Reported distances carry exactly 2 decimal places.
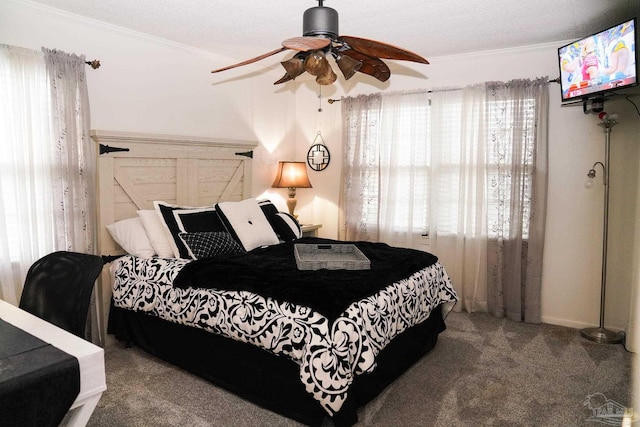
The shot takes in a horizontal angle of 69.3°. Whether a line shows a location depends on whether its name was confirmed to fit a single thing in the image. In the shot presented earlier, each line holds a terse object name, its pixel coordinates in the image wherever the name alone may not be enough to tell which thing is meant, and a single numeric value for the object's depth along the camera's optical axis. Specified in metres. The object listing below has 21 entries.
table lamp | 4.93
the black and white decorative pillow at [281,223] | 4.14
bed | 2.37
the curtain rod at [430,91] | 3.92
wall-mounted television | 3.06
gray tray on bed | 2.96
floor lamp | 3.62
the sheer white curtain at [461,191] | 4.30
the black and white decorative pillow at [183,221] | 3.40
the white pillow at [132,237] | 3.38
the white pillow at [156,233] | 3.40
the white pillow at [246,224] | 3.70
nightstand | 4.92
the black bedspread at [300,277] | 2.45
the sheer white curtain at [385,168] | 4.61
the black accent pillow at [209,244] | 3.34
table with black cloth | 1.29
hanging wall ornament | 5.22
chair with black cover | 2.04
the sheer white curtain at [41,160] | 2.99
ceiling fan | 2.15
